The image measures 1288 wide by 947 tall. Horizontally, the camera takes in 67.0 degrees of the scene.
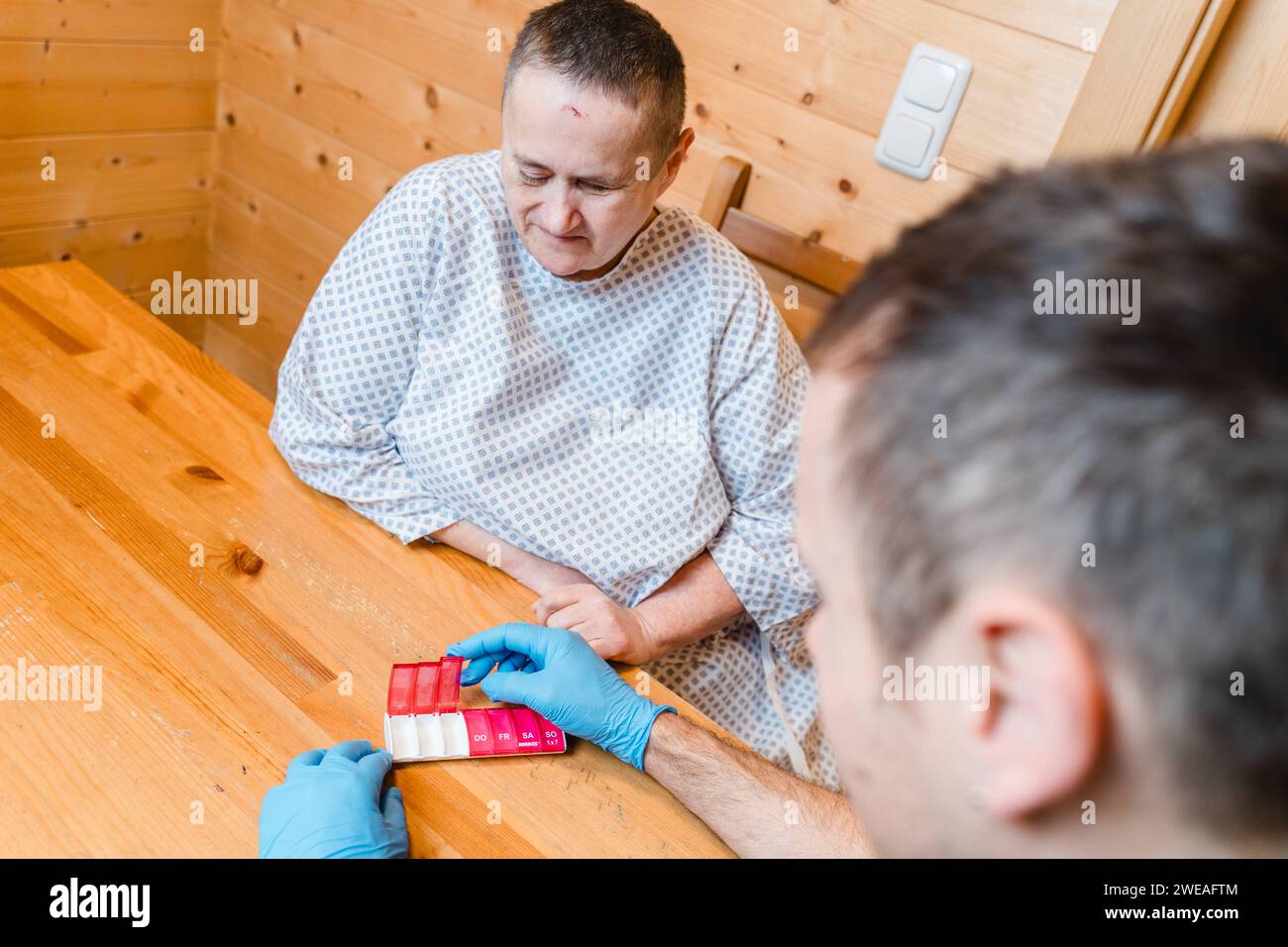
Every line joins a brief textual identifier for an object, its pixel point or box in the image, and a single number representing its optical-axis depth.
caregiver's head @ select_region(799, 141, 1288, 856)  0.37
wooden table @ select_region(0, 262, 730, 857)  0.84
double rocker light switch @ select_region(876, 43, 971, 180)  1.65
